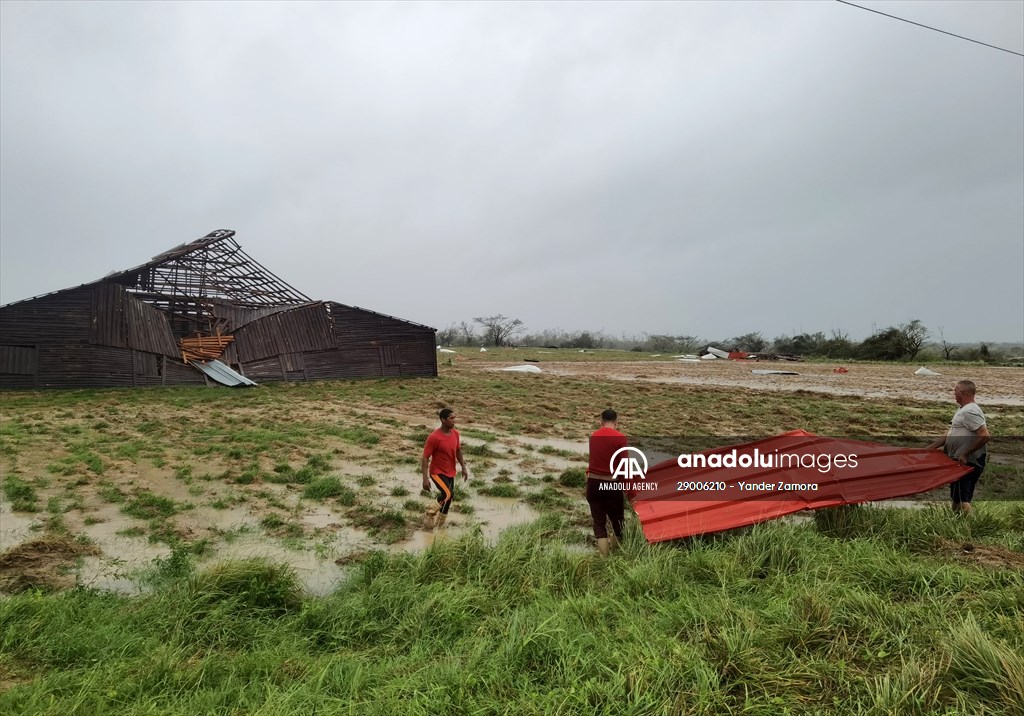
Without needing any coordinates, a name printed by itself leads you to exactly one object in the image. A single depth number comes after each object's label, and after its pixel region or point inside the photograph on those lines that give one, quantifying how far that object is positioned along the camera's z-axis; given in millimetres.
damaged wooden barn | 21938
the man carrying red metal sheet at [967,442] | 6082
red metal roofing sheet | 5828
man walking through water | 7043
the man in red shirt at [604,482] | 5906
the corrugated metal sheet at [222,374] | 24641
